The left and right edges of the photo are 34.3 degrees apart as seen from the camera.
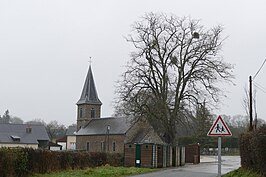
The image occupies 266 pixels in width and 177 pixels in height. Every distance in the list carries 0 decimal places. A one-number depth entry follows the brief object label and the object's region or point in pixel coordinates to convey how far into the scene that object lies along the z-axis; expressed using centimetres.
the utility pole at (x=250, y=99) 2942
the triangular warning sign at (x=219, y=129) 1278
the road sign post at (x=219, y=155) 1252
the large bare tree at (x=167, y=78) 4512
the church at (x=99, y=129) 6888
